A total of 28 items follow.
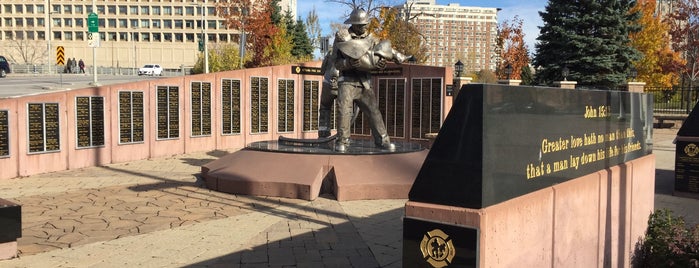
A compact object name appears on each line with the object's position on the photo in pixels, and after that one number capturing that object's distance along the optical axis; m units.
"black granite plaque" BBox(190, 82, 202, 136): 14.45
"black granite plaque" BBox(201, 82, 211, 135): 14.67
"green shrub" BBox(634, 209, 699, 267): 5.06
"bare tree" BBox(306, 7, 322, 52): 59.72
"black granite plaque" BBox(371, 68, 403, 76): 16.53
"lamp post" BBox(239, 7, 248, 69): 31.56
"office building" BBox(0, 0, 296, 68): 87.19
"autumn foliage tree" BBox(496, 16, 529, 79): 42.62
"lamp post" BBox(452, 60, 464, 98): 16.02
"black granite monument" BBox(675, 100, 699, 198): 9.60
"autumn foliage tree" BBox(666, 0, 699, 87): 30.58
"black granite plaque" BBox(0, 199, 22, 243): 5.45
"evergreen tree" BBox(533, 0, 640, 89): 26.25
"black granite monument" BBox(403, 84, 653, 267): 3.26
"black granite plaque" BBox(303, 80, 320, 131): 17.09
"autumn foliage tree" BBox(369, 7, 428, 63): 31.81
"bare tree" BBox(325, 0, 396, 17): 32.97
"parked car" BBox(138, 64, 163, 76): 57.19
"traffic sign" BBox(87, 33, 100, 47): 24.17
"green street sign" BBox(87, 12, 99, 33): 23.67
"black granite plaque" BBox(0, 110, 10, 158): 10.44
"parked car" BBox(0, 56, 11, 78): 39.09
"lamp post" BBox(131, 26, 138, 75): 87.12
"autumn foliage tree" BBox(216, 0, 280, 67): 31.03
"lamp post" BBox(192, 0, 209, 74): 29.82
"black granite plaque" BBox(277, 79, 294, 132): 16.42
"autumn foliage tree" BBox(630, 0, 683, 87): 32.44
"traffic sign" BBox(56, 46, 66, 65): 28.00
